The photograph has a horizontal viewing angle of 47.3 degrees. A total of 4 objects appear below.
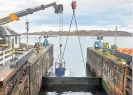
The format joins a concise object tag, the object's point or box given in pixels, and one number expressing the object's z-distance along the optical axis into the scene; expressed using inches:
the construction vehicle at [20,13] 619.1
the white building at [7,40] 383.5
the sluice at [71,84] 590.7
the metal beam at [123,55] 391.4
